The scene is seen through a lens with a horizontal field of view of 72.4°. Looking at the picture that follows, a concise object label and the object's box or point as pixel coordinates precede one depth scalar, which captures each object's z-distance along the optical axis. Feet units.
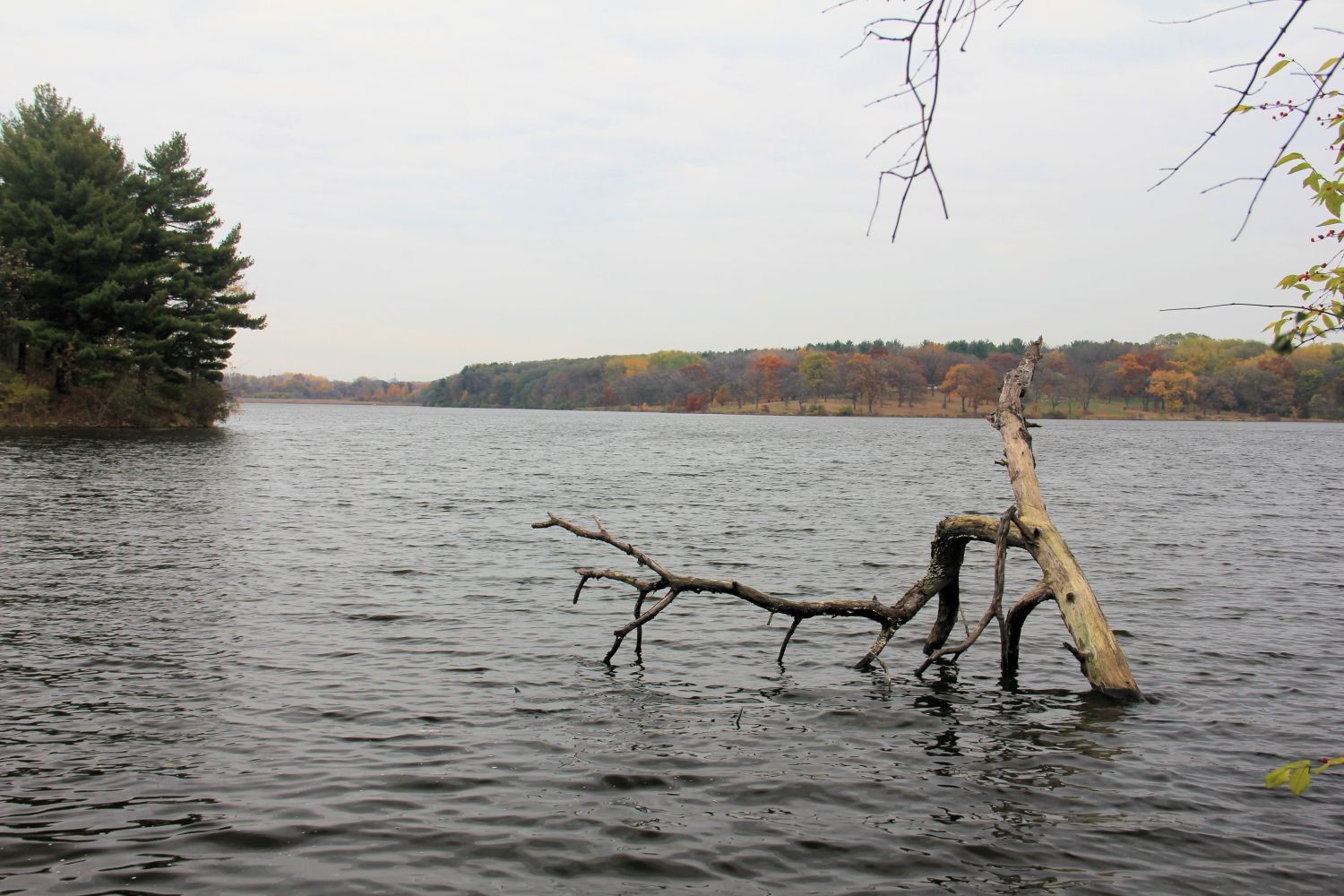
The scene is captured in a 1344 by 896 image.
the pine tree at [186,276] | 212.23
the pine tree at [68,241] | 192.65
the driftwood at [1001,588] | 34.27
